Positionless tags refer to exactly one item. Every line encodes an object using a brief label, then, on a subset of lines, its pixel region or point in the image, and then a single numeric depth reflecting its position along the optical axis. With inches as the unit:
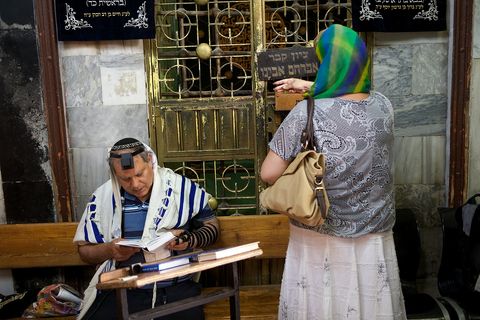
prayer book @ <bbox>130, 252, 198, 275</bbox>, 82.5
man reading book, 101.2
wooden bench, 137.2
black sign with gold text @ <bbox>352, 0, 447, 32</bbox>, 136.6
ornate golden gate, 142.9
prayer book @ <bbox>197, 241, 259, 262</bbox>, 86.9
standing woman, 79.5
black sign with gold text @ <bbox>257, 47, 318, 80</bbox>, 125.2
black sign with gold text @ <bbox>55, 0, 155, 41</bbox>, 135.7
